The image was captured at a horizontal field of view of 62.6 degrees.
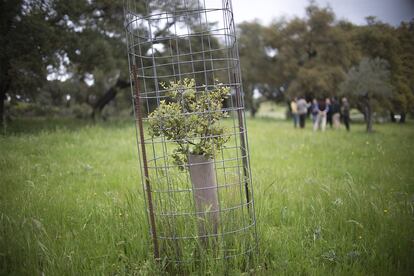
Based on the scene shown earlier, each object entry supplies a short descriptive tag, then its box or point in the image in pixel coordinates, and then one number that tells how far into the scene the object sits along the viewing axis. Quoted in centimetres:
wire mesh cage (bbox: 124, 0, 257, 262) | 320
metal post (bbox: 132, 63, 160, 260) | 294
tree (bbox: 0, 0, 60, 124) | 1409
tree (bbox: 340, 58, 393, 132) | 1495
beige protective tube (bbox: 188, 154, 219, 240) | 327
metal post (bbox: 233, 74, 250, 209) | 328
